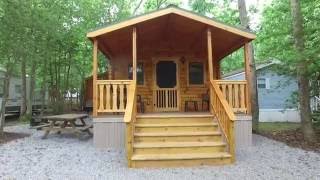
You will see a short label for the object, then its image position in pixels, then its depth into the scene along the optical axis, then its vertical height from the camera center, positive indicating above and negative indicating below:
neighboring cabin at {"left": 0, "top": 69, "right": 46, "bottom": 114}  9.28 +0.15
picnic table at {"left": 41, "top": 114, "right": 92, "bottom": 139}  4.95 -0.90
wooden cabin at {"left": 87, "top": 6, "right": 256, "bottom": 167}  3.55 +0.11
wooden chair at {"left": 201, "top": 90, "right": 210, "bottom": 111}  5.70 -0.12
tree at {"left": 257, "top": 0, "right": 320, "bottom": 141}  4.85 +1.49
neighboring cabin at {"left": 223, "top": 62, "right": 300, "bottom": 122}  9.78 -0.32
